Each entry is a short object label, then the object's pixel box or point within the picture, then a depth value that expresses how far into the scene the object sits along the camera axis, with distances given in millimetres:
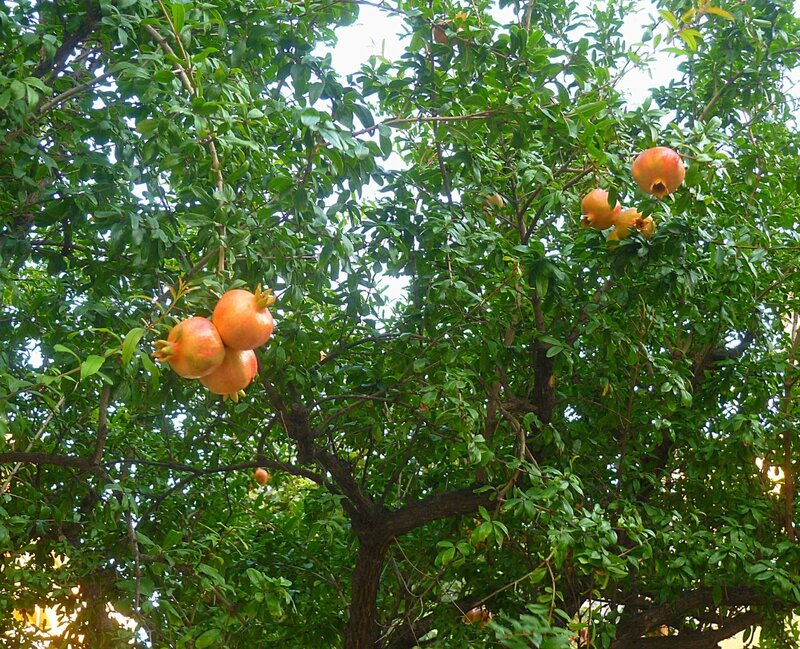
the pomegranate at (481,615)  3963
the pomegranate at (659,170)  2582
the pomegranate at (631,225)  2924
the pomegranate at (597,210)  2912
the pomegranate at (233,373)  1734
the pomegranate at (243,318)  1656
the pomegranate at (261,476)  5000
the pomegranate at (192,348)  1647
